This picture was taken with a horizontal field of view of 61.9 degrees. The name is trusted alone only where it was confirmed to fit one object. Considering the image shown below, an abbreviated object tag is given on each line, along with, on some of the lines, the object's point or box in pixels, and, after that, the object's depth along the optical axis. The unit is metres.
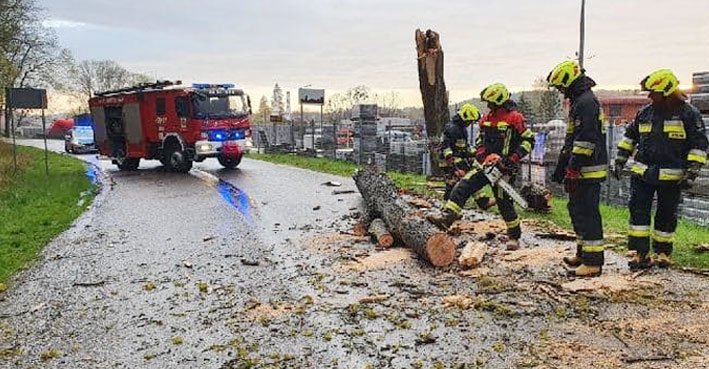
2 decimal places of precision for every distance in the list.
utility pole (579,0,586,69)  21.73
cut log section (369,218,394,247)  7.11
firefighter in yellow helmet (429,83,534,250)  6.86
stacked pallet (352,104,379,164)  20.62
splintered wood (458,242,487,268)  6.00
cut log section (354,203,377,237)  7.95
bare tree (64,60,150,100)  72.50
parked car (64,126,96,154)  32.88
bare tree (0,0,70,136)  25.56
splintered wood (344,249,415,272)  6.25
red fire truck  16.80
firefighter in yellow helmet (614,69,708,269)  5.44
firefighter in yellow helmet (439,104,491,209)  9.18
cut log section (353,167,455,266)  6.11
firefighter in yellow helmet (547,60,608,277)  5.38
